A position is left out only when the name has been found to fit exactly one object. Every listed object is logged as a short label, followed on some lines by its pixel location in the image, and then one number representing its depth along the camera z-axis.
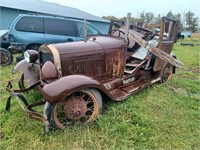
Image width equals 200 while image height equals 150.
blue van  5.37
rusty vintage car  2.03
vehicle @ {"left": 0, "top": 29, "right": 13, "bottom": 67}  5.18
